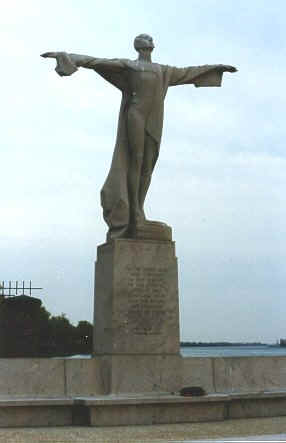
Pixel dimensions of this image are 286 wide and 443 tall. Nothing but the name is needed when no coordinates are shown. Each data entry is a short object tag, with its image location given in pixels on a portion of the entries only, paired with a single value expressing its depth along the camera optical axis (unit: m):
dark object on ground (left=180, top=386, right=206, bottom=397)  13.02
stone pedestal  13.76
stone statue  14.78
